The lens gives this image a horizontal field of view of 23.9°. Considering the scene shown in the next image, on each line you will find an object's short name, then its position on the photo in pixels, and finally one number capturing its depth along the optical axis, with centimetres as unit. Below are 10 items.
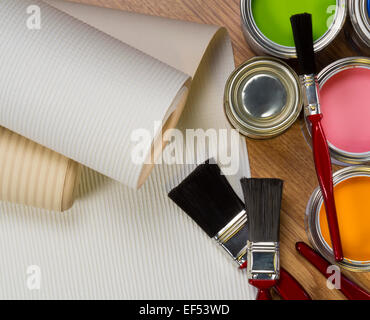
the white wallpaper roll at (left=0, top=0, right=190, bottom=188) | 70
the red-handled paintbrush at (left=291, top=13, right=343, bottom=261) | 72
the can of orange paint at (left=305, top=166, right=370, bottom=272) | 76
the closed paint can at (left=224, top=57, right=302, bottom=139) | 75
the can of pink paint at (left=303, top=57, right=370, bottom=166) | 77
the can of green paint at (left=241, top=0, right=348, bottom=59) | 75
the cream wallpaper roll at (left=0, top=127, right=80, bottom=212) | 77
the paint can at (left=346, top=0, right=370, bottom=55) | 73
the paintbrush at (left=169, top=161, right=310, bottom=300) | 79
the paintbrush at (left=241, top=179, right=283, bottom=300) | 76
